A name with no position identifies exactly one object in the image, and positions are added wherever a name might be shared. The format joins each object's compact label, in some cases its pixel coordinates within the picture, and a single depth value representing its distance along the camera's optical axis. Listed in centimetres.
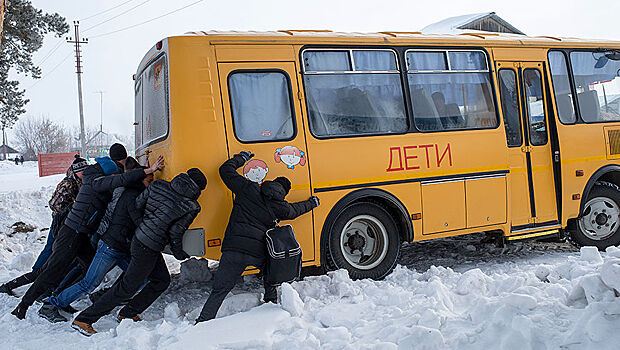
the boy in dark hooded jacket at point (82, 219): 593
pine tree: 1515
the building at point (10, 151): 9662
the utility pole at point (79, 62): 3891
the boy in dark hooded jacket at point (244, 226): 538
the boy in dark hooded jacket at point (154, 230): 539
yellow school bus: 599
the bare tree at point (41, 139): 8206
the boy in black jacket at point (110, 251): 575
